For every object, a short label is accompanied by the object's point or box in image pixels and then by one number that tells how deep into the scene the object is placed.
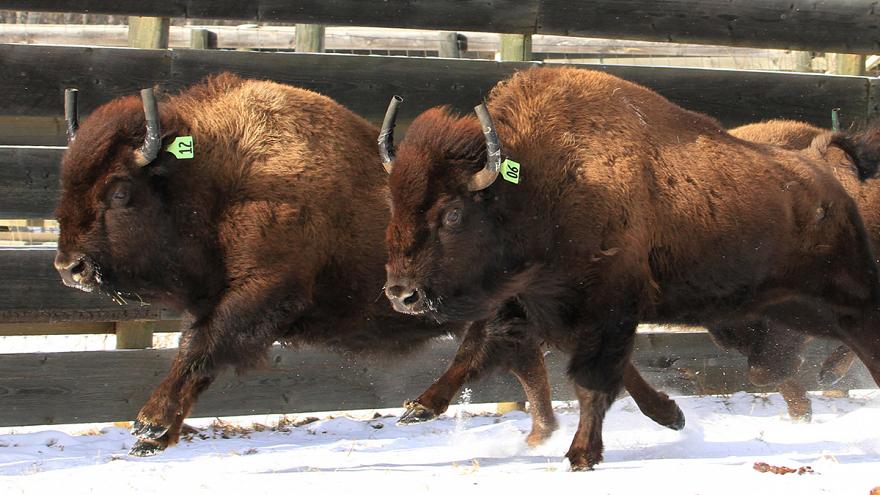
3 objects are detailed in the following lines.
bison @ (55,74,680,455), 11.85
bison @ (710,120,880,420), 15.60
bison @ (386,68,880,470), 11.53
